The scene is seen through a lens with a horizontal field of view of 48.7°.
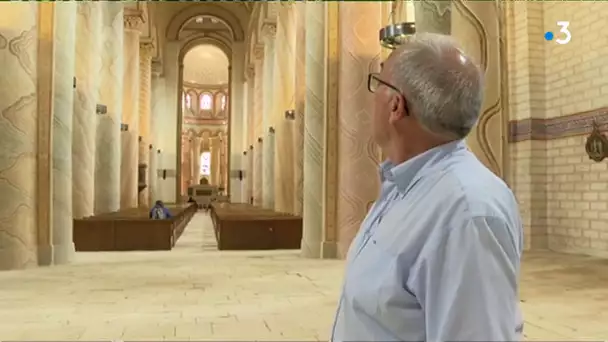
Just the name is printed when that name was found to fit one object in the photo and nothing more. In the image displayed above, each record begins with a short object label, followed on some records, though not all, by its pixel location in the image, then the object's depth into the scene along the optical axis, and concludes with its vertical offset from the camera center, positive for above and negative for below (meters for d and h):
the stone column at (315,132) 10.88 +0.70
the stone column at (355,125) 10.53 +0.78
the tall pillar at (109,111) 16.17 +1.57
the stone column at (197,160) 44.47 +0.96
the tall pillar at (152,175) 29.34 -0.02
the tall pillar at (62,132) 10.16 +0.66
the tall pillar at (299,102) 13.87 +1.56
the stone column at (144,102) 26.56 +2.94
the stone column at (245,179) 31.46 -0.23
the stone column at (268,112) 20.80 +2.06
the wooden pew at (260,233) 12.61 -1.11
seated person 13.97 -0.79
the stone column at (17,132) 8.92 +0.57
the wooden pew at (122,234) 12.32 -1.10
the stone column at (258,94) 25.48 +3.17
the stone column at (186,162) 44.28 +0.83
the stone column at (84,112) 13.07 +1.23
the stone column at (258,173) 24.00 +0.06
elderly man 1.35 -0.11
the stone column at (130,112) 20.83 +2.00
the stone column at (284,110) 16.83 +1.67
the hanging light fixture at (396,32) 6.19 +1.33
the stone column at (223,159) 44.15 +0.99
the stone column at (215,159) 44.84 +1.00
